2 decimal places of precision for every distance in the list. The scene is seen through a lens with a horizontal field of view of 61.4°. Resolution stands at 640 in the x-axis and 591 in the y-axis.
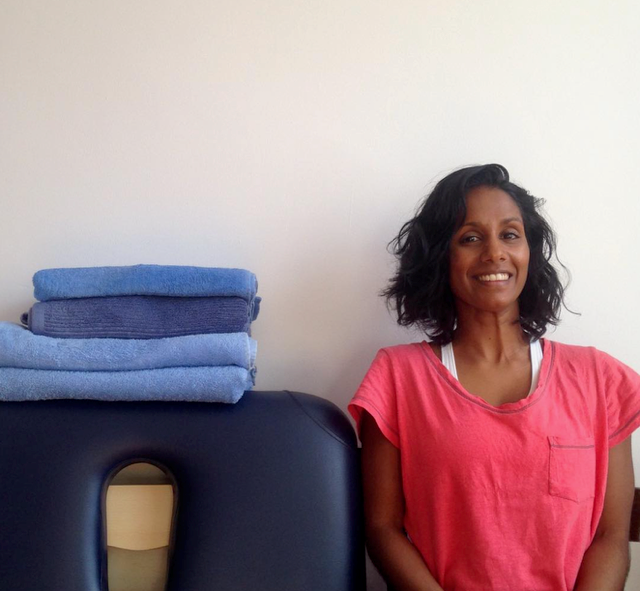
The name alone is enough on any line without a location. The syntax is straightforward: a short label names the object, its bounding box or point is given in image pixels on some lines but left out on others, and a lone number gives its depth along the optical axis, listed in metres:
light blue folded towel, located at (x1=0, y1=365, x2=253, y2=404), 0.81
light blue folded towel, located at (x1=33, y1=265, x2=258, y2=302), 0.86
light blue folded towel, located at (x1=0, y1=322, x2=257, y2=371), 0.82
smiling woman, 0.81
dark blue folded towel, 0.86
